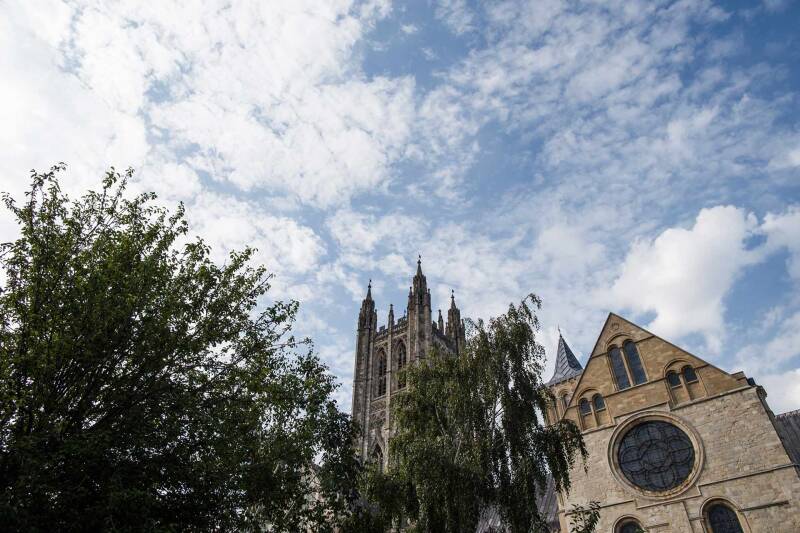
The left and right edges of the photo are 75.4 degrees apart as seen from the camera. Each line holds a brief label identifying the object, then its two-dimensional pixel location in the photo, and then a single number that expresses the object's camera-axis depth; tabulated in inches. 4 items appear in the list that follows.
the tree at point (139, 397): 376.5
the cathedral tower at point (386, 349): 1985.7
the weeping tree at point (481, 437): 564.4
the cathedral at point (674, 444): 703.1
